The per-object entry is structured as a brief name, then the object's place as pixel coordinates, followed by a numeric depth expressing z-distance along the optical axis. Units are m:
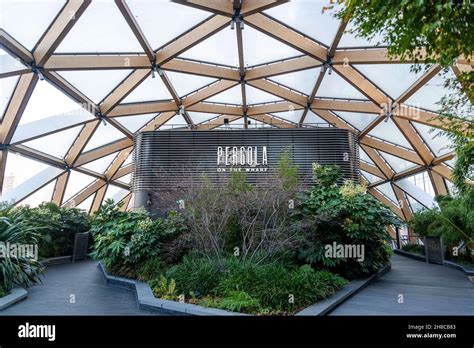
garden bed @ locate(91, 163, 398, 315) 5.43
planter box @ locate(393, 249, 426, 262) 11.50
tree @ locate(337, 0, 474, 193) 2.35
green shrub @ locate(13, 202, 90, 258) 9.65
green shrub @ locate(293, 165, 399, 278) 6.41
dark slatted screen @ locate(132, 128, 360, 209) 10.45
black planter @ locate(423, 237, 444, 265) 9.87
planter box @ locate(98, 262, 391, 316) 4.10
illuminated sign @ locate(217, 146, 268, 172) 10.27
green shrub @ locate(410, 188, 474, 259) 6.52
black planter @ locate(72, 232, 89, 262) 11.21
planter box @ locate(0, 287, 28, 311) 4.53
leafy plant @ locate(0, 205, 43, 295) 5.11
